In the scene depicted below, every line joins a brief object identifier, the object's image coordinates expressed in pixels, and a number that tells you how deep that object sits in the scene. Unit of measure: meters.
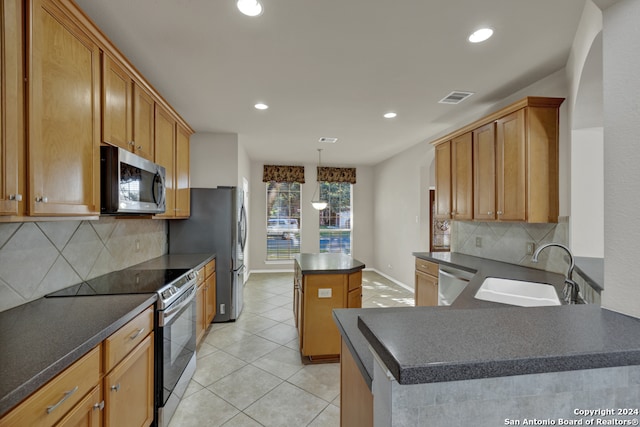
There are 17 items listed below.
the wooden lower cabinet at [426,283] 3.22
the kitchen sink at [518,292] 1.96
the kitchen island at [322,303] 2.76
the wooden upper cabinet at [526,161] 2.36
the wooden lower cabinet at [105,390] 0.96
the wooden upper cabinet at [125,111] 1.87
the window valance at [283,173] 6.56
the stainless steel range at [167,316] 1.88
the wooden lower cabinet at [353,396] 1.02
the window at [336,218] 7.05
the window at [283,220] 6.81
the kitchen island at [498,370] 0.62
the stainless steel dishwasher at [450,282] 2.74
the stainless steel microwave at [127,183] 1.81
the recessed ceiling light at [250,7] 1.61
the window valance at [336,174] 6.81
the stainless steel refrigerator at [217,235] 3.64
